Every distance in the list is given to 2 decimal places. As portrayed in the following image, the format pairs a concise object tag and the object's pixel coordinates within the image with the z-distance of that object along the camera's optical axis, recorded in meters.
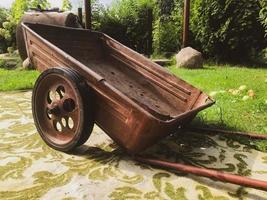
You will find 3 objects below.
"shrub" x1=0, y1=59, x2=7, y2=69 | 6.32
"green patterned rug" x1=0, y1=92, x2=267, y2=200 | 1.65
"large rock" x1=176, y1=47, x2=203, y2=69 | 5.60
